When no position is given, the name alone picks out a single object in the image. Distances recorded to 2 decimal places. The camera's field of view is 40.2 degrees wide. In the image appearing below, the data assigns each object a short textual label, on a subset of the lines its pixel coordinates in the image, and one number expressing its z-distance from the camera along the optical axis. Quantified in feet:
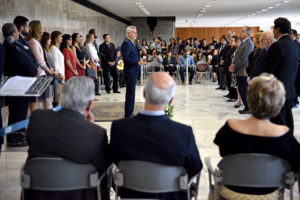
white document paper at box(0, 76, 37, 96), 12.80
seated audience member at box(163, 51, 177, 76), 52.70
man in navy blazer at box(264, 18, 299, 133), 14.67
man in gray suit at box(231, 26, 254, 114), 26.91
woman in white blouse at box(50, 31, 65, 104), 25.55
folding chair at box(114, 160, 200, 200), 7.34
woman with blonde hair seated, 7.73
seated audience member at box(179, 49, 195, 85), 49.26
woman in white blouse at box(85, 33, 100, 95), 33.88
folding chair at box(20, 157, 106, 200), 7.47
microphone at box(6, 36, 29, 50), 12.20
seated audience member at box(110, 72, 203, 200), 7.41
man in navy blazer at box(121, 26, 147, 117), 22.94
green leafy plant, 20.32
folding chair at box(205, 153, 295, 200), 7.51
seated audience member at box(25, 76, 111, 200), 7.58
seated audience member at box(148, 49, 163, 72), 52.26
